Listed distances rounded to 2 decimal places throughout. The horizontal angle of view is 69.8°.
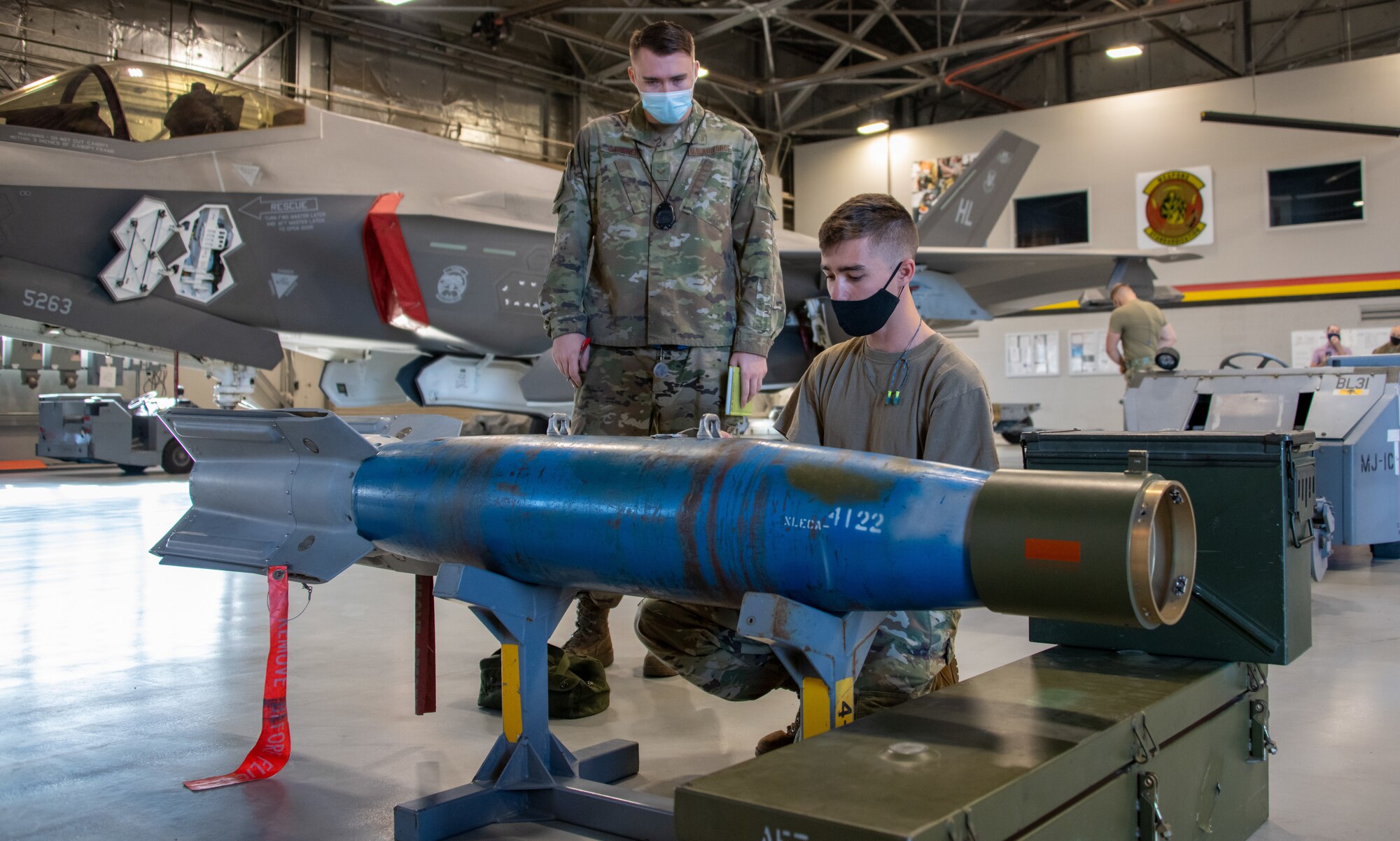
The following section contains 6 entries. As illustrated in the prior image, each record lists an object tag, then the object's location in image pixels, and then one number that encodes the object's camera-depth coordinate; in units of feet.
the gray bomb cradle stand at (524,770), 6.23
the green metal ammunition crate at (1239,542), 6.45
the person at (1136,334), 27.32
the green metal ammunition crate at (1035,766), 3.86
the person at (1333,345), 35.12
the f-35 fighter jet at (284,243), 19.26
